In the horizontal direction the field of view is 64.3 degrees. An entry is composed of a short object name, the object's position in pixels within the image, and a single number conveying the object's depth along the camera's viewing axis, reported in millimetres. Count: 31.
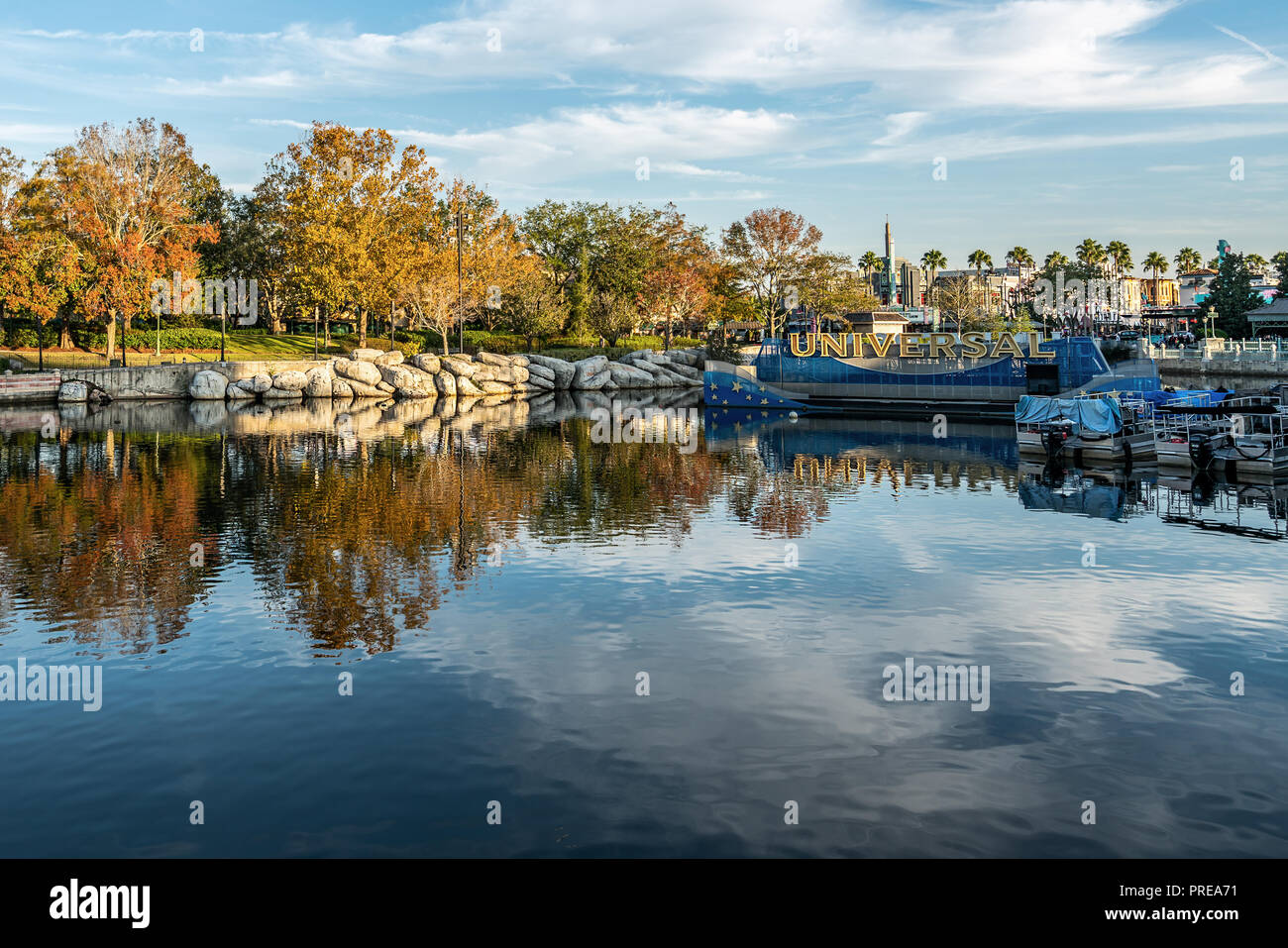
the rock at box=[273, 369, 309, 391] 74188
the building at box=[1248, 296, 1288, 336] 90375
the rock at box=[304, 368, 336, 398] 74375
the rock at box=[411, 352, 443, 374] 80250
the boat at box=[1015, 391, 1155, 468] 37844
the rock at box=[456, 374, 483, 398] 80125
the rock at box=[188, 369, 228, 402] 70375
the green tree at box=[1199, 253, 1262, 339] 103000
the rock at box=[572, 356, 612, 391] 87688
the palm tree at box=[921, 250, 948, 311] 172625
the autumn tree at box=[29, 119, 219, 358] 72688
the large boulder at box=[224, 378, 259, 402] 72062
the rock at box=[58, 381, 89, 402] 66625
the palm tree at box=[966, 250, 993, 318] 175000
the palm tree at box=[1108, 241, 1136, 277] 159250
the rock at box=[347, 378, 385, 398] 75812
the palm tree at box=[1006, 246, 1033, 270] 177625
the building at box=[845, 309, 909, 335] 136500
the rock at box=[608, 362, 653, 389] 88875
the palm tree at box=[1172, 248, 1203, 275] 175500
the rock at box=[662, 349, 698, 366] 95000
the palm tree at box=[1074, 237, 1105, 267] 160625
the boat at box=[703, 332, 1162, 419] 58250
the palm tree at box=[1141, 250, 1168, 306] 175375
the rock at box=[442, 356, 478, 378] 80875
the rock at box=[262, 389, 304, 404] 74500
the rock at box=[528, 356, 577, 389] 87862
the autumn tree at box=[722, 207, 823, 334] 100312
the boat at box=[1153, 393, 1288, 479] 33125
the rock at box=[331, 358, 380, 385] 76000
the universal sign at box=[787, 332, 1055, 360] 61125
